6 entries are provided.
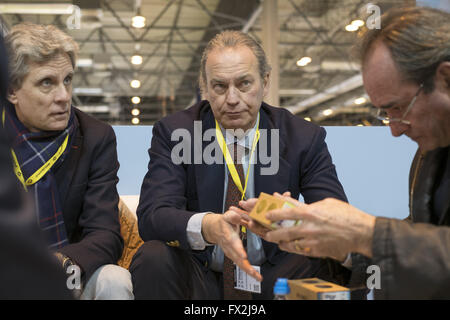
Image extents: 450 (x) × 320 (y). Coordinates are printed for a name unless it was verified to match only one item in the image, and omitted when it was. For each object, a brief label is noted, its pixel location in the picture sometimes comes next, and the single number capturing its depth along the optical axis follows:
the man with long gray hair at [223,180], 1.83
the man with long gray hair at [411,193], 1.24
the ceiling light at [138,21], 11.54
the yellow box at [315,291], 1.26
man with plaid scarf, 2.08
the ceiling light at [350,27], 11.04
